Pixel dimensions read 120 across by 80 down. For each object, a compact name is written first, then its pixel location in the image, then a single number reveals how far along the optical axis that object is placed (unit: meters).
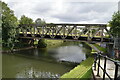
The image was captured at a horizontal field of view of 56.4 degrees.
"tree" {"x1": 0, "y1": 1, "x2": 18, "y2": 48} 25.28
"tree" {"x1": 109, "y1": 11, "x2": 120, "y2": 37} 16.00
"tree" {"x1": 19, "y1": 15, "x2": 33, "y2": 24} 42.19
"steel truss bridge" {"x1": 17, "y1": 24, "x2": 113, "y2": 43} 18.90
